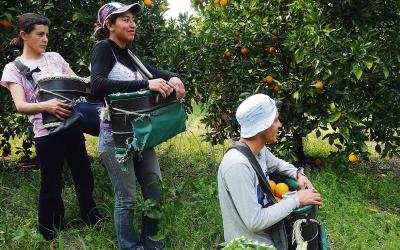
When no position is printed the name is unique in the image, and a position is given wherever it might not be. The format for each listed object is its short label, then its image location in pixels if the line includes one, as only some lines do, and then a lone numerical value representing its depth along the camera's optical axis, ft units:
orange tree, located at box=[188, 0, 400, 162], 13.93
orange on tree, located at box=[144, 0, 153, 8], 14.99
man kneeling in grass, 7.57
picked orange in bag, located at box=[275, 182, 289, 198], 8.68
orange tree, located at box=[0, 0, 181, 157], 13.83
